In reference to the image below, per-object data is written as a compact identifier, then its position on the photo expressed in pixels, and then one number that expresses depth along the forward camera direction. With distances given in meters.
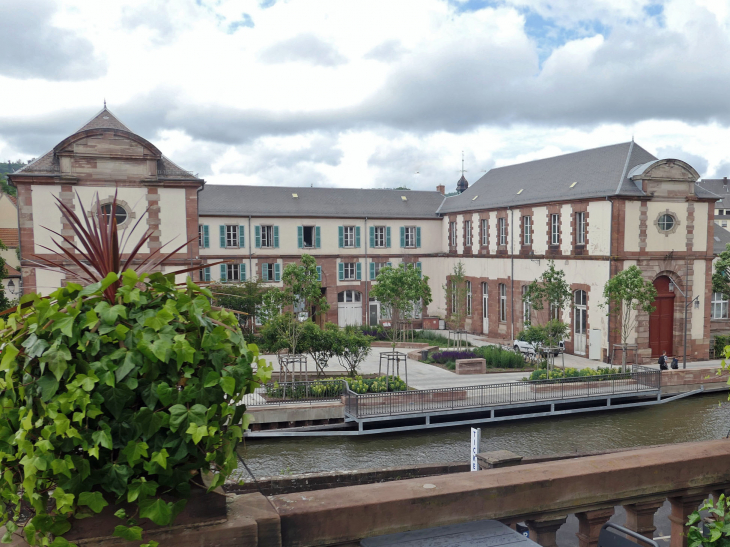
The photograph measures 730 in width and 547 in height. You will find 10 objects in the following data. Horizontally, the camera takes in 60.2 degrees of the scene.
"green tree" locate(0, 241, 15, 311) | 32.58
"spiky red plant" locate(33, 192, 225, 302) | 2.26
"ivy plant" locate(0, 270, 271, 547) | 1.93
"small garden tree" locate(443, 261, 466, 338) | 39.22
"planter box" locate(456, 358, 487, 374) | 26.61
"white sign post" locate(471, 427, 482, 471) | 13.56
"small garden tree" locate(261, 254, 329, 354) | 23.88
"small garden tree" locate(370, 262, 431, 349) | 28.58
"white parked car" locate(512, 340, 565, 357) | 30.21
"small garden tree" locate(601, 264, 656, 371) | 25.58
